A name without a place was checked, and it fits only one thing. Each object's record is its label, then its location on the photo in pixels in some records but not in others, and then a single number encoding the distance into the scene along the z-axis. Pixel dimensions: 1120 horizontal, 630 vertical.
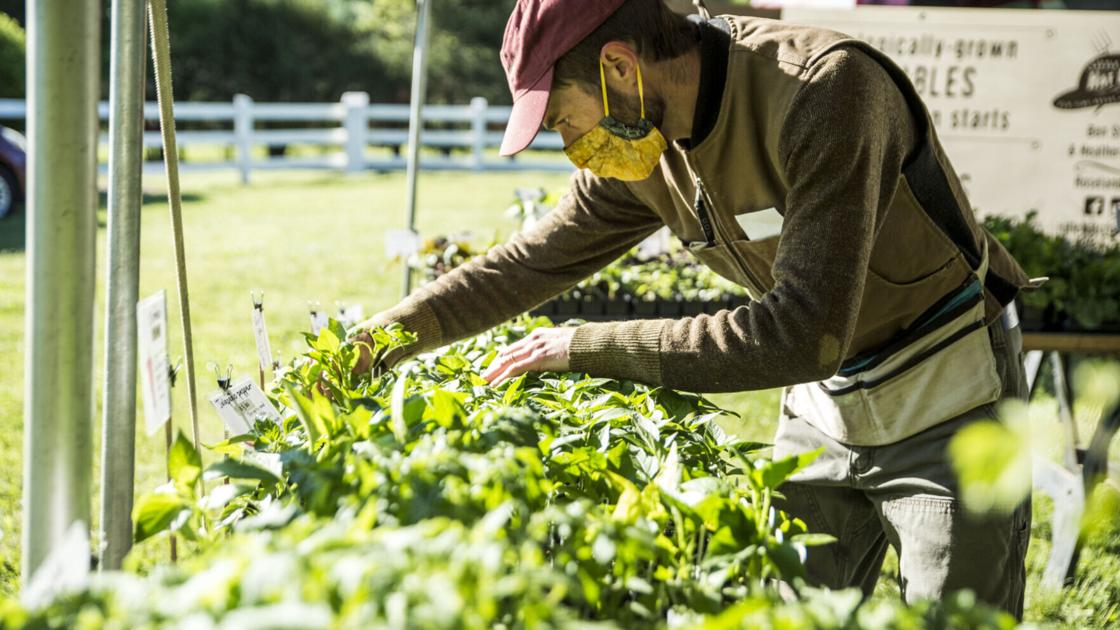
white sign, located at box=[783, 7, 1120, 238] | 4.32
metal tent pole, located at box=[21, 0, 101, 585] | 1.06
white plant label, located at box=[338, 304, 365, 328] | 2.15
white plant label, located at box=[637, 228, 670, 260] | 3.79
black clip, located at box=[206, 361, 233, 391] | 1.58
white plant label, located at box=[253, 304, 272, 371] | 1.84
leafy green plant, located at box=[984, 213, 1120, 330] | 3.31
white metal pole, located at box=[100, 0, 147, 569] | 1.24
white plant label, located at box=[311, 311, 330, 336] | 1.95
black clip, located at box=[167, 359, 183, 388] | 1.56
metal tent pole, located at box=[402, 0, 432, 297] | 3.36
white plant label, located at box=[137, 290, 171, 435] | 1.27
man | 1.52
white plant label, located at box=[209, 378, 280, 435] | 1.55
